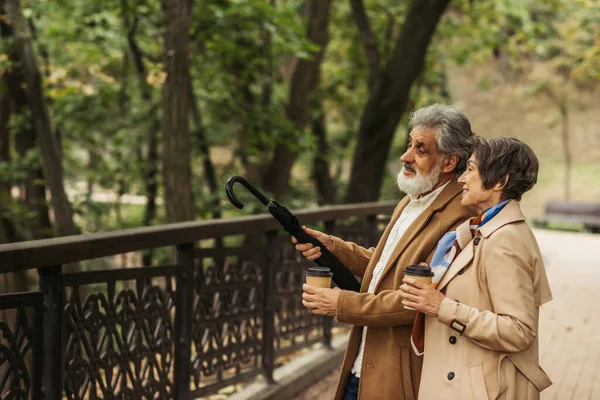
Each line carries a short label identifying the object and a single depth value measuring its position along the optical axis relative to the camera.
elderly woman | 2.76
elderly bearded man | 3.13
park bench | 27.70
